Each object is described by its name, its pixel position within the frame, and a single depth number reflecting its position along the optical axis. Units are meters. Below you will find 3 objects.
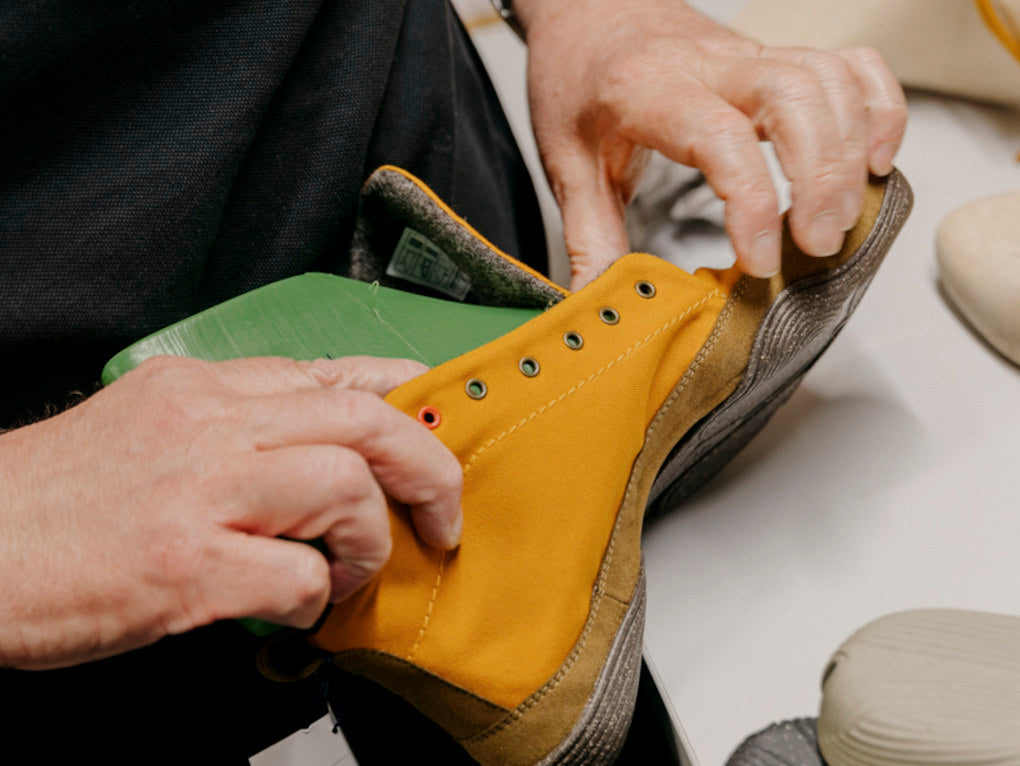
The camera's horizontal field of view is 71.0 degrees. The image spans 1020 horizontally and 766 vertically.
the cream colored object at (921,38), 0.74
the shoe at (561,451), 0.39
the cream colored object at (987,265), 0.59
